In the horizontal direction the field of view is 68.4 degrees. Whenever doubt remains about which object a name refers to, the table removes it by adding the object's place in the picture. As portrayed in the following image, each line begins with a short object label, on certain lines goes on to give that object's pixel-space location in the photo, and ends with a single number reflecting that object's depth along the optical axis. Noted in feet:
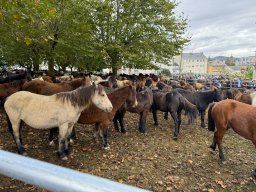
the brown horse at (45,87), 21.76
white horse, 14.36
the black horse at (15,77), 30.14
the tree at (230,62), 396.93
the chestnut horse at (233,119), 15.78
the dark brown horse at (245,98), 29.05
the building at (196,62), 319.26
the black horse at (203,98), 27.59
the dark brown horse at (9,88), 21.50
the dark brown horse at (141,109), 22.02
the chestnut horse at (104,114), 17.14
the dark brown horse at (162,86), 35.14
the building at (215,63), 362.07
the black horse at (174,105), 22.30
